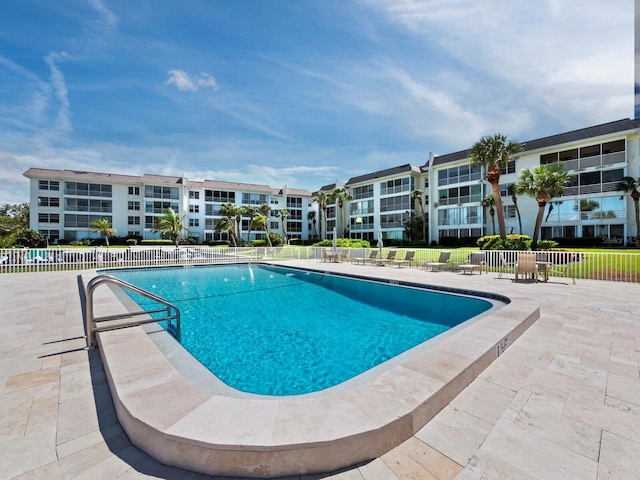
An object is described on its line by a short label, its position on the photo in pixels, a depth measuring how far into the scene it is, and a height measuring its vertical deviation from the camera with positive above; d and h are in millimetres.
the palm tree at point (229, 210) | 40781 +4127
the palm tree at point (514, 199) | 27038 +3809
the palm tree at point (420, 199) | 35469 +4991
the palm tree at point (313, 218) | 53431 +3945
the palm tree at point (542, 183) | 18750 +3726
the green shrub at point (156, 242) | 39031 -372
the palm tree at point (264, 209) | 44000 +4607
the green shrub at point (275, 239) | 41031 -6
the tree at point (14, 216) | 48531 +4623
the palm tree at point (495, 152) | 20547 +6241
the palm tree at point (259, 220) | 38412 +2542
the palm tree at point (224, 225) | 39738 +1949
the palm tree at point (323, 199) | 41569 +5929
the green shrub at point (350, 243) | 25372 -390
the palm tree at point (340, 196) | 39312 +6005
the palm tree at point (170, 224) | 31594 +1674
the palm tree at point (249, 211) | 41969 +4111
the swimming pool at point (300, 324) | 4738 -2097
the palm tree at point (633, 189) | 21547 +3764
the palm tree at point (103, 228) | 36250 +1477
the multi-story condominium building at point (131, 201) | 37625 +5683
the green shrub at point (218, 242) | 40962 -438
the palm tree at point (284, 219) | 46531 +3399
